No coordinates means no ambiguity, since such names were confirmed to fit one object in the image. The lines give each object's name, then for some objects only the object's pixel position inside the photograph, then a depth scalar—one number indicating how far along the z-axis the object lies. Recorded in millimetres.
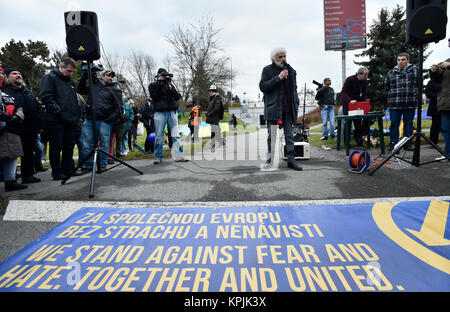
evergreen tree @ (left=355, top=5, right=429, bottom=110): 15703
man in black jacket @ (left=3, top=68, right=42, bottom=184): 3939
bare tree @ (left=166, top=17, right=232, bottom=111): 30906
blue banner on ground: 1401
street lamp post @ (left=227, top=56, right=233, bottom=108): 33156
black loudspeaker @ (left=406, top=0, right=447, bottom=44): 3494
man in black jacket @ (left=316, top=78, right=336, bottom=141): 7740
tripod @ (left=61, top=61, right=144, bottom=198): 3631
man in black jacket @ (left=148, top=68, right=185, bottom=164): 4977
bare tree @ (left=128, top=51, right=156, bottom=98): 39500
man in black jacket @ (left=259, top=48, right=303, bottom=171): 4113
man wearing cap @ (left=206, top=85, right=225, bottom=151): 7629
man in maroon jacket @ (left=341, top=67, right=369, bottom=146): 5801
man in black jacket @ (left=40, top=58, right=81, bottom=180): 3910
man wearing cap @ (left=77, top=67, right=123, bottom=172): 4797
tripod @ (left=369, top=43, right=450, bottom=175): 3535
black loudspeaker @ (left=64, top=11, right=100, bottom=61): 3432
